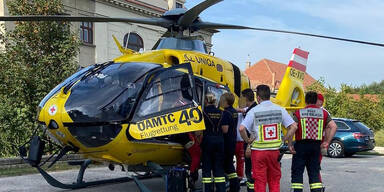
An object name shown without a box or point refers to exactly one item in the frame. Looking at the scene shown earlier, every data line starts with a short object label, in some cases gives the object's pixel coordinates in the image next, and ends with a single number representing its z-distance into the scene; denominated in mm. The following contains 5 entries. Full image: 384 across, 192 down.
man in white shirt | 5922
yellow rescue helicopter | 5914
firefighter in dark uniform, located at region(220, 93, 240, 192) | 6844
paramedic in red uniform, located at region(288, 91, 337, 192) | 6430
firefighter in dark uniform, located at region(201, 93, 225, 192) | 6555
